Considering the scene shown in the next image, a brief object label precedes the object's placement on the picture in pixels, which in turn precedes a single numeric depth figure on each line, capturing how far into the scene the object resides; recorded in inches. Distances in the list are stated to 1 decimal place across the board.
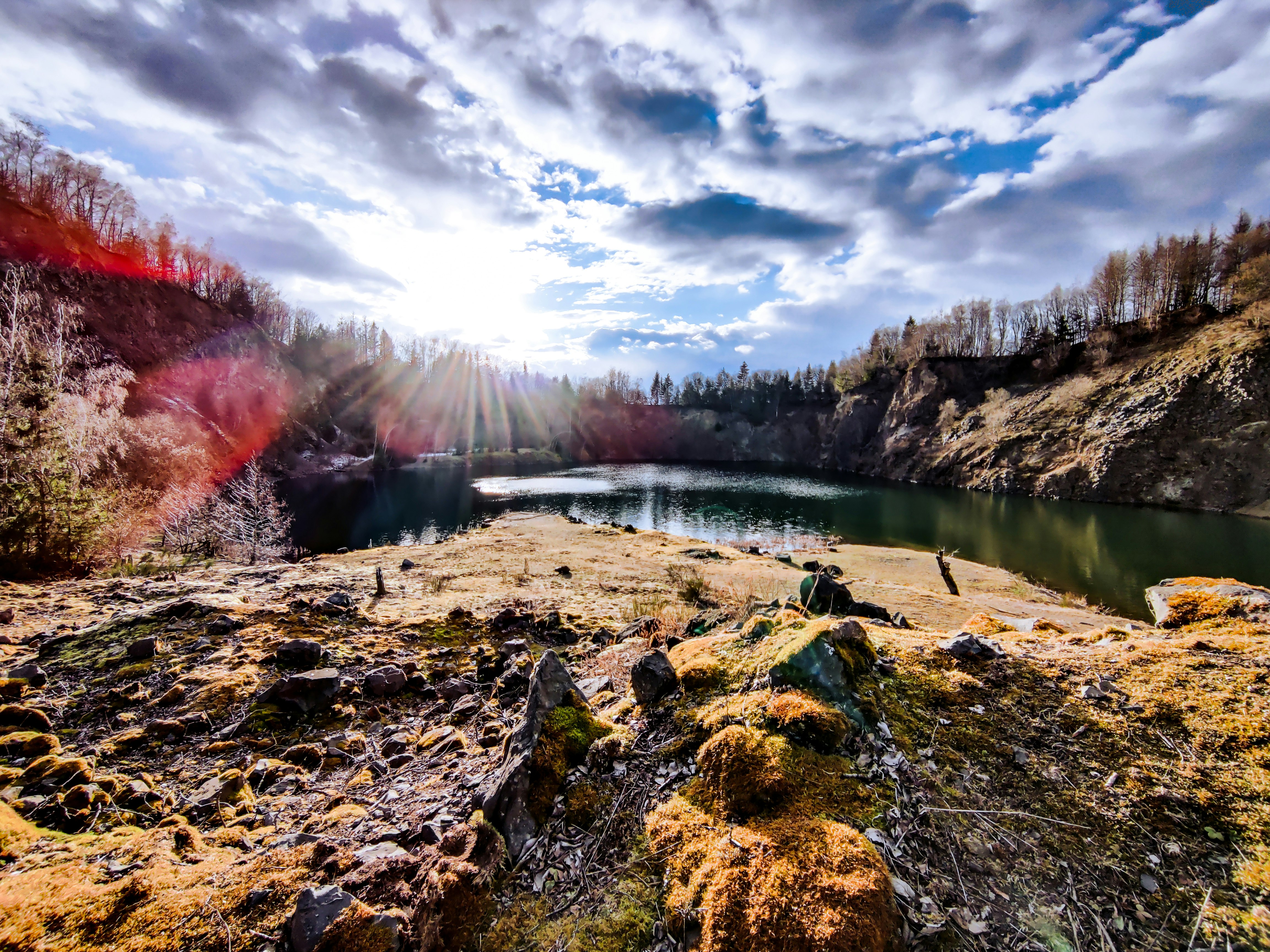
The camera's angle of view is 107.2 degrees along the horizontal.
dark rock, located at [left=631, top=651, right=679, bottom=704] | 133.4
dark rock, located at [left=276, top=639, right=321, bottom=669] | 197.5
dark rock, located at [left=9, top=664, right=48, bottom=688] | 167.8
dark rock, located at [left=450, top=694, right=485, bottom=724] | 171.0
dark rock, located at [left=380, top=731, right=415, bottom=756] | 152.3
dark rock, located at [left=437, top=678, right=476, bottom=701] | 189.5
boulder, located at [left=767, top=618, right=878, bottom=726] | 114.1
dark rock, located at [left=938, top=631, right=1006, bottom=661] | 133.4
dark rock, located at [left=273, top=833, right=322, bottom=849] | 101.8
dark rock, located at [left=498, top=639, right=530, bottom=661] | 225.9
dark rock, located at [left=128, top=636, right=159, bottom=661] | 189.2
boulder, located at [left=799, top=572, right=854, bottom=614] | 228.2
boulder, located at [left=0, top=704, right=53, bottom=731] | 143.5
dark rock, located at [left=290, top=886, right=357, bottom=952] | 73.6
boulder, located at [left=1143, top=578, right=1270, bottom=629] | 170.9
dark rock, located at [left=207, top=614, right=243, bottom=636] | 216.8
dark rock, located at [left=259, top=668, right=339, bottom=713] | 169.8
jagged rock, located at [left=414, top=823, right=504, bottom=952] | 78.3
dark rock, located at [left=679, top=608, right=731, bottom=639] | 239.9
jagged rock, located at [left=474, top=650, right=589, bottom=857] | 99.8
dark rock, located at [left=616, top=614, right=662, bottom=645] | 261.0
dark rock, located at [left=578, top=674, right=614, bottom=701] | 172.4
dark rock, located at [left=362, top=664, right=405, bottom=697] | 186.4
